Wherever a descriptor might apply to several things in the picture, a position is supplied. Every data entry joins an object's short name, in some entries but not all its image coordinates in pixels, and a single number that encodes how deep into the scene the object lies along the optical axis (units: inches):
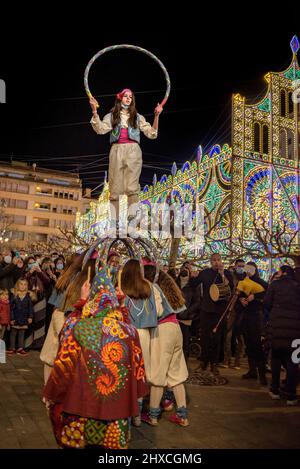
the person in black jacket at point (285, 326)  214.2
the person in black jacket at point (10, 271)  343.6
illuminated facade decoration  598.2
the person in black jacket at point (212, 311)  275.3
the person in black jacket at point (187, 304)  259.4
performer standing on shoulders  192.2
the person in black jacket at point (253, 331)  261.1
